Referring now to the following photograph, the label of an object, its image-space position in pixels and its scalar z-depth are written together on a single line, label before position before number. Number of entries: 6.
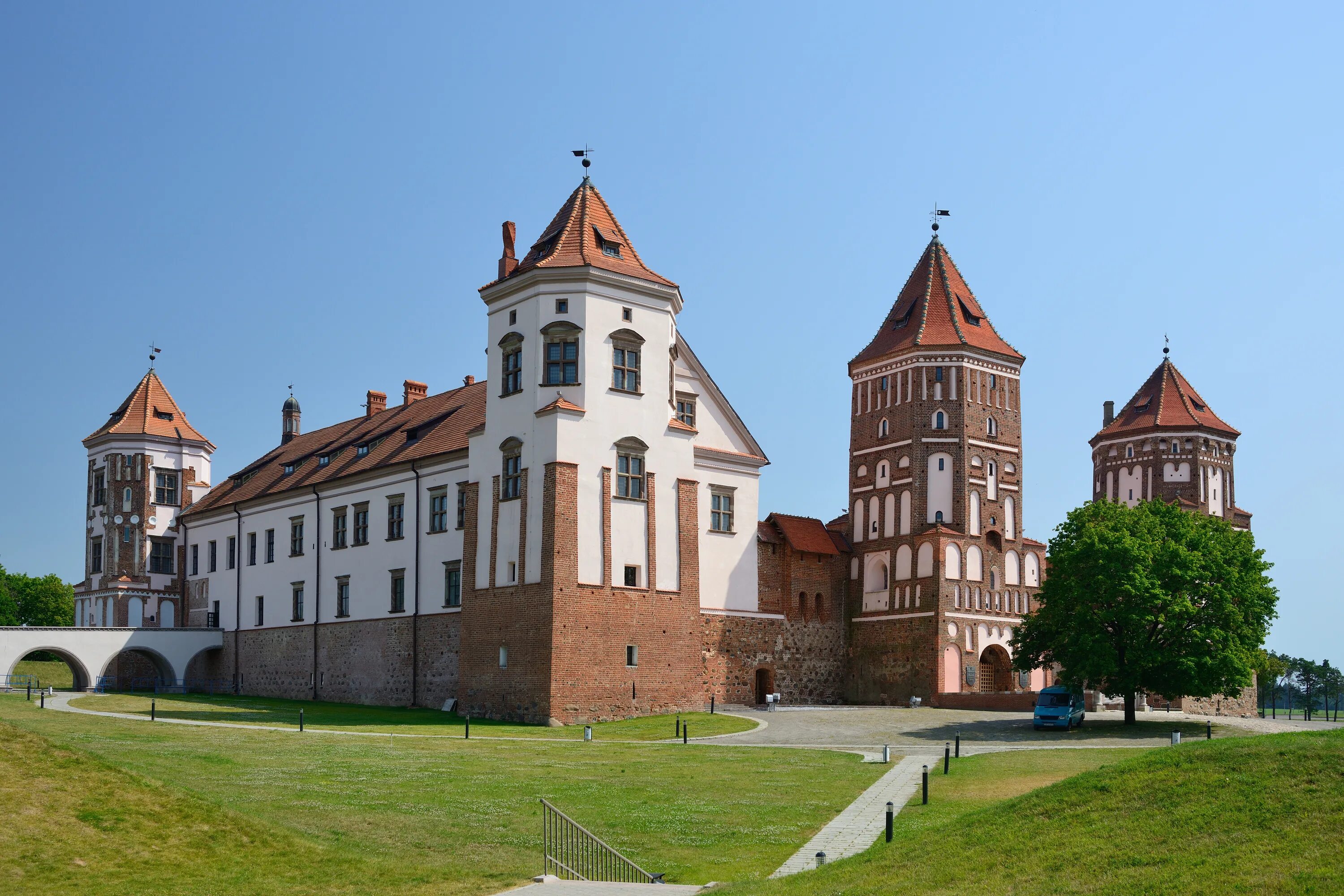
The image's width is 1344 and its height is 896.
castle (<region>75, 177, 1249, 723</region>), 50.34
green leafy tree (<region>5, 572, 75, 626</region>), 110.56
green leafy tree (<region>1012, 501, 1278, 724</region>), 47.88
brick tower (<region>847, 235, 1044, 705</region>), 61.19
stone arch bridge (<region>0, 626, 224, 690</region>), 63.56
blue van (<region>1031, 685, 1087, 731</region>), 48.12
